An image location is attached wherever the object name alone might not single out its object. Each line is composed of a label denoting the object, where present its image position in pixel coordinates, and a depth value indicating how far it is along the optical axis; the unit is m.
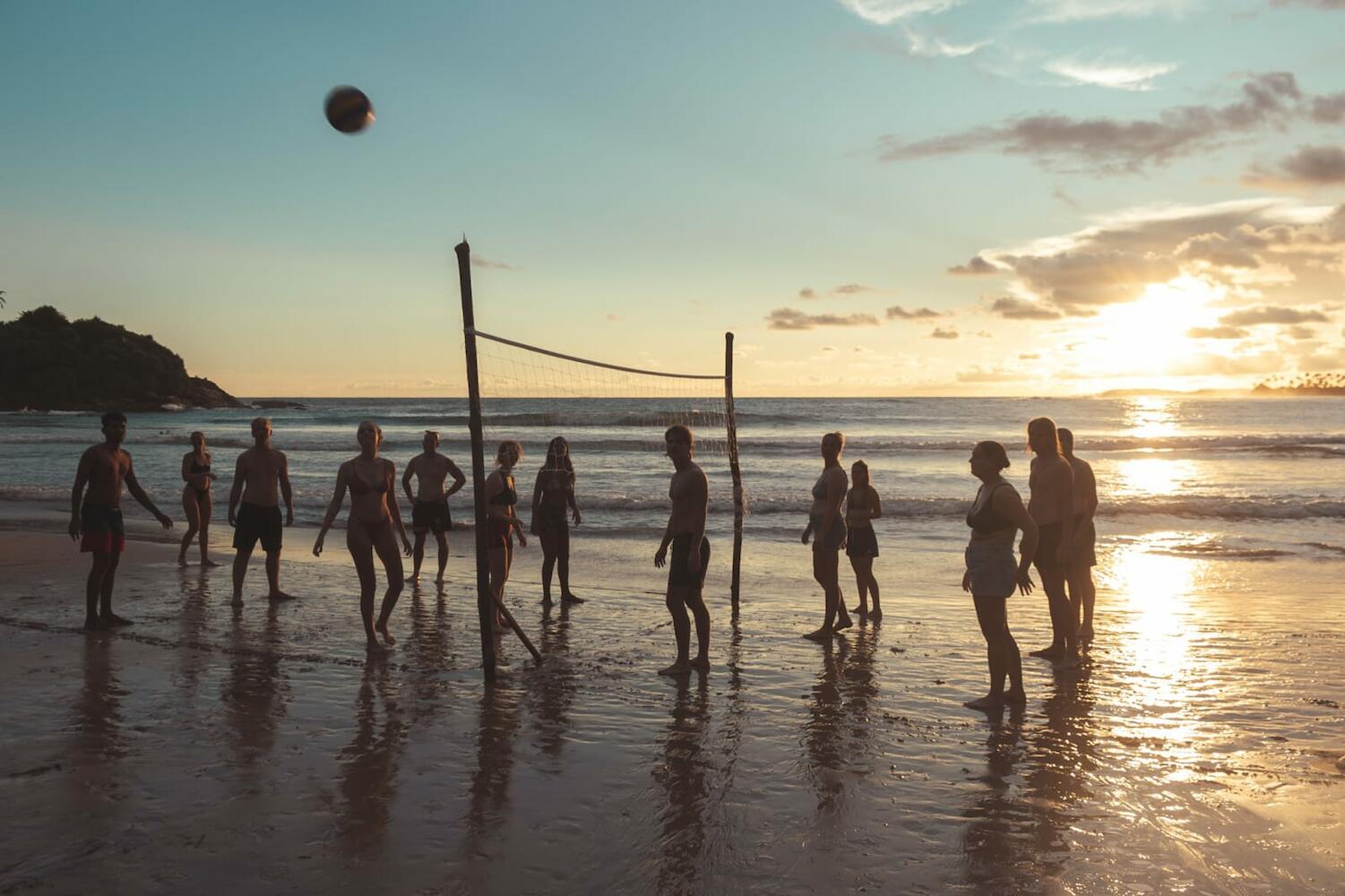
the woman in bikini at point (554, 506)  9.57
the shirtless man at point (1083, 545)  8.08
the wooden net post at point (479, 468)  6.30
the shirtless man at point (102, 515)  8.41
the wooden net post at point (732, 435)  10.27
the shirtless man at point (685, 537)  7.04
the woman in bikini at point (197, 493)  12.09
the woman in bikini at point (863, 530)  9.24
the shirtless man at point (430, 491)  10.70
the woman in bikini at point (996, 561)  5.99
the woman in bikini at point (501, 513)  8.75
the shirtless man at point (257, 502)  9.66
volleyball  8.30
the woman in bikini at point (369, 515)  7.78
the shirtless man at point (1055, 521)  7.14
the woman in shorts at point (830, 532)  8.38
